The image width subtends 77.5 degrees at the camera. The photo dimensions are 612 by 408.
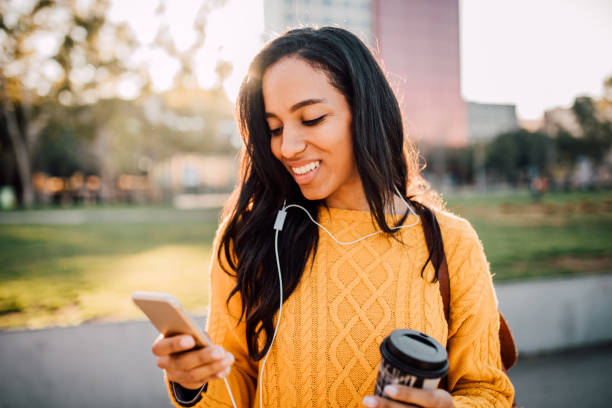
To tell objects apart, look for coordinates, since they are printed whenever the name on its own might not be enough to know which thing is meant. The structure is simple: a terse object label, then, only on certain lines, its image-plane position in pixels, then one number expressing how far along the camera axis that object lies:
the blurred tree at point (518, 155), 29.05
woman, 1.38
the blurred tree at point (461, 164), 35.58
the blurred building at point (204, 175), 36.28
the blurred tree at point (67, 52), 6.21
